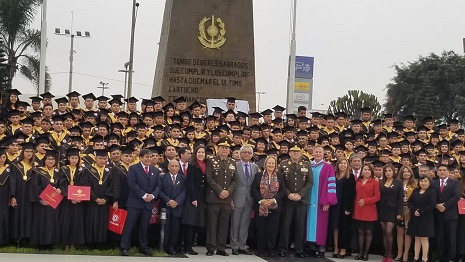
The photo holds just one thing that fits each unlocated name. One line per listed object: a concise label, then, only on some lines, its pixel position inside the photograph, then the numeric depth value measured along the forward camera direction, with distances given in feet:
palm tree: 103.50
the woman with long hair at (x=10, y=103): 48.65
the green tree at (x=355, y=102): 154.81
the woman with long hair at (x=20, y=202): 35.68
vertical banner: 110.63
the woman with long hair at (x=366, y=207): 38.37
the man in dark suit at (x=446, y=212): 38.40
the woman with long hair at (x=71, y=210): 35.88
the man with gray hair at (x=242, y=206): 38.55
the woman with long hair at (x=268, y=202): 38.04
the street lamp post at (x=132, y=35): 117.50
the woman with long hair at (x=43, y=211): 35.60
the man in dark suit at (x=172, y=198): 37.04
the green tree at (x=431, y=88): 144.66
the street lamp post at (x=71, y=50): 169.89
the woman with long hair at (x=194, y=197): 37.50
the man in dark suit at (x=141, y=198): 36.09
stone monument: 58.65
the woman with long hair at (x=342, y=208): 39.27
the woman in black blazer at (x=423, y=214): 37.96
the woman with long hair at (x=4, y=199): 35.47
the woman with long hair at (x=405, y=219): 39.01
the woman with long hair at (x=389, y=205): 38.04
